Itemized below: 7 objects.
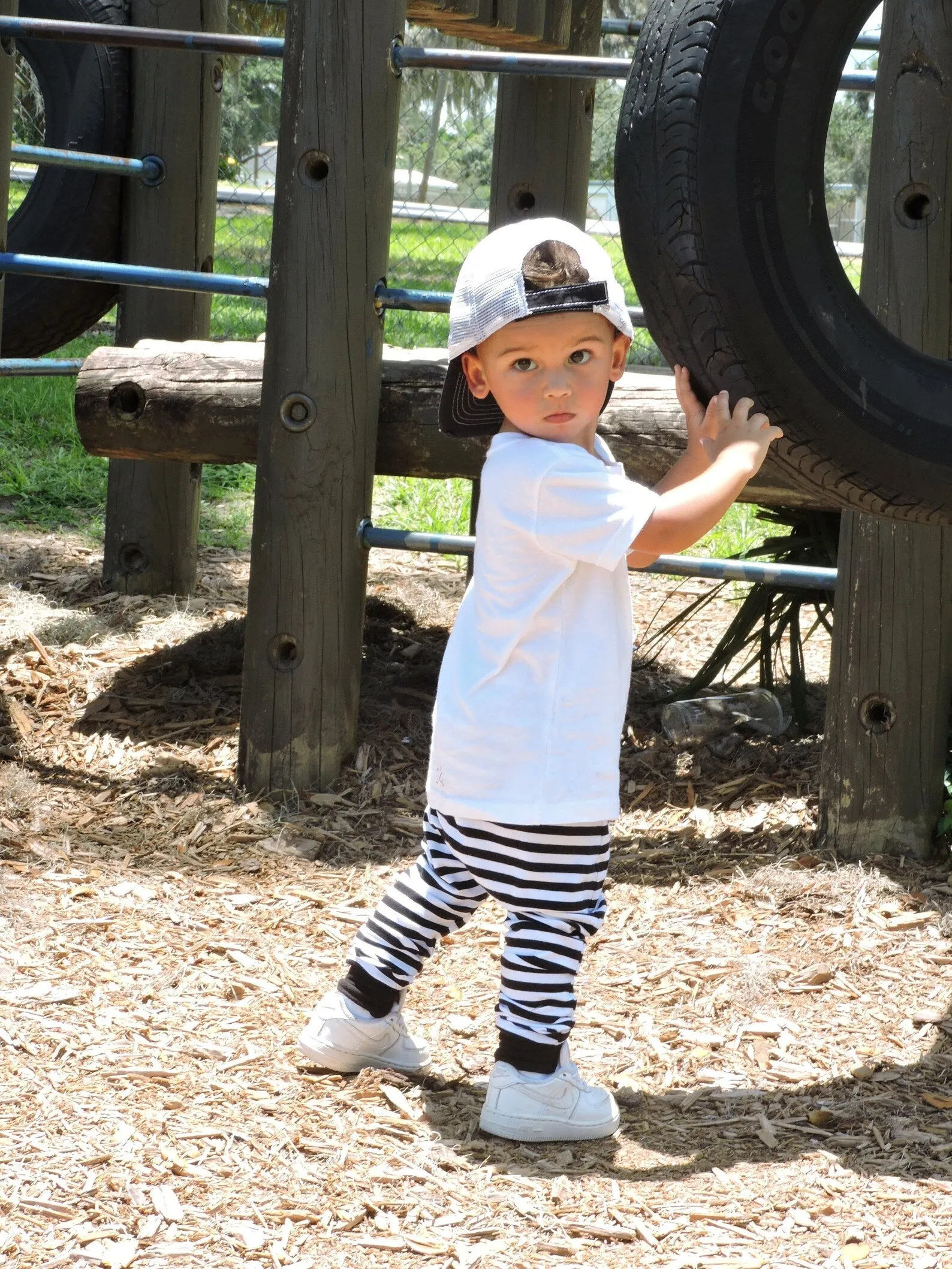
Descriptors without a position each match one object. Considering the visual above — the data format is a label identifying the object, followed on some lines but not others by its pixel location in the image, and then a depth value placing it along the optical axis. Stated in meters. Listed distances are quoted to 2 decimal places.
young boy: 3.83
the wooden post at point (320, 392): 6.14
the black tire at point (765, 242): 3.63
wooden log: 6.33
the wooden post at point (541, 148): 7.63
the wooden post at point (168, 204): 8.45
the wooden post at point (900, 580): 5.53
